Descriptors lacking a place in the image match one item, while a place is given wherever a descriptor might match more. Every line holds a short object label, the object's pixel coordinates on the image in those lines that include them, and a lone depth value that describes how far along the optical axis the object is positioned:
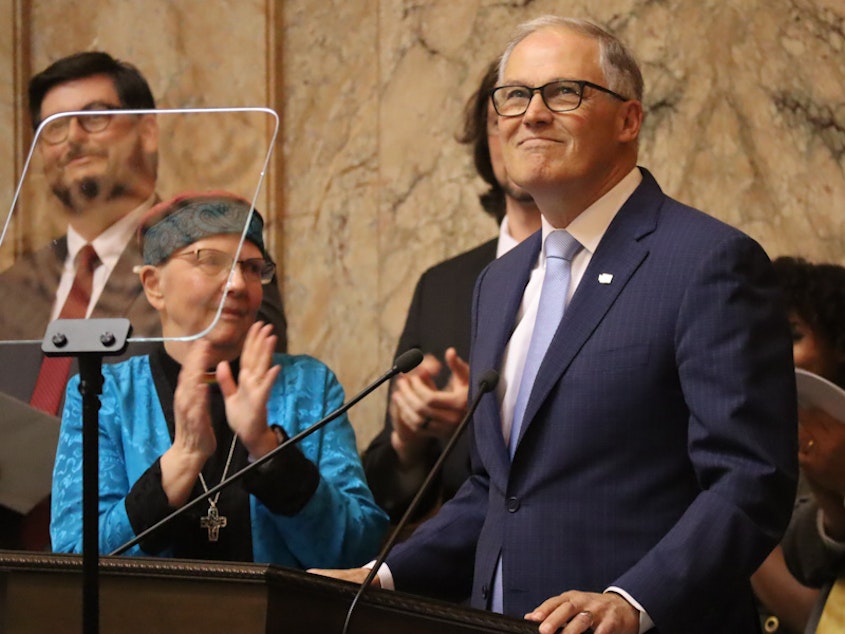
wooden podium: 3.85
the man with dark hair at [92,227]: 4.16
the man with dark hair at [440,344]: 7.53
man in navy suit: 4.61
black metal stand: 3.84
